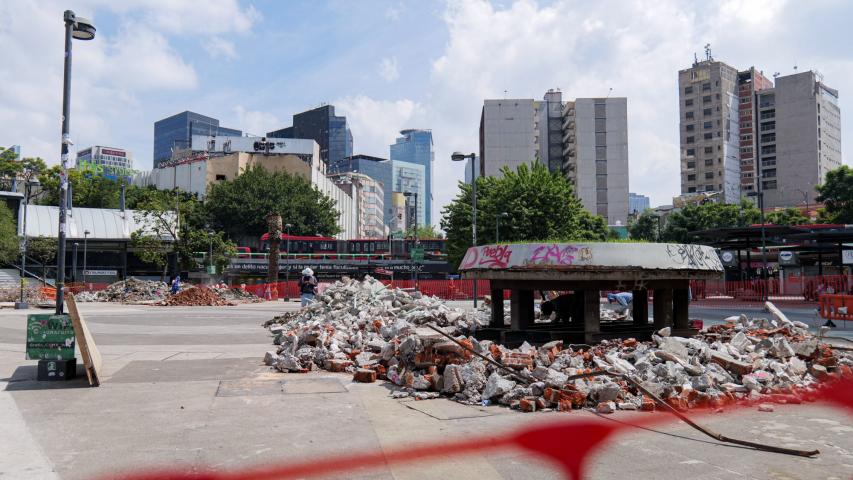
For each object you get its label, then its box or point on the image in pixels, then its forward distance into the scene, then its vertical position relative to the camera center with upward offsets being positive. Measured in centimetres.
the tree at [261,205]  7181 +619
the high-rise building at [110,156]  18938 +3215
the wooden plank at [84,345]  851 -129
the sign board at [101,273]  5972 -179
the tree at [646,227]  8075 +402
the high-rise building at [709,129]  11094 +2416
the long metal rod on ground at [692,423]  549 -172
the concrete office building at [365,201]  13188 +1376
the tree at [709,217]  6838 +447
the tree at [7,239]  4259 +115
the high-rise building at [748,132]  11494 +2406
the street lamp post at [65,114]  970 +235
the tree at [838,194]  5950 +629
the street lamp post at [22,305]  2838 -237
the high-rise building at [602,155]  9938 +1688
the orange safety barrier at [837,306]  1873 -161
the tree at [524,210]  4225 +333
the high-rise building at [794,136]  10900 +2246
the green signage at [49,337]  880 -122
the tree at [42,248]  5057 +64
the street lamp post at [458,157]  2793 +466
